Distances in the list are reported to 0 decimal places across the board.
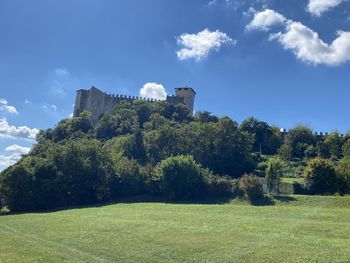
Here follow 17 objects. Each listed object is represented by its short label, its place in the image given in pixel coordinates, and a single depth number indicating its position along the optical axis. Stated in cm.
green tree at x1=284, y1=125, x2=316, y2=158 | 10944
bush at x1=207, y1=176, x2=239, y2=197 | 6172
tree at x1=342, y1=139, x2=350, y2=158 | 8815
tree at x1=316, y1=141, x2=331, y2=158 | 10148
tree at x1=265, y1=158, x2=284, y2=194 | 6025
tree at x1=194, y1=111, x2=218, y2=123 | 11534
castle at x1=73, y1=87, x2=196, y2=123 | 13712
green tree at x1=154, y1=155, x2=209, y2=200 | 6500
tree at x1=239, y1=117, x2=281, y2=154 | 11294
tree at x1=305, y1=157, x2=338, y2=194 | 5803
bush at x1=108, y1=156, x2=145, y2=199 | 6988
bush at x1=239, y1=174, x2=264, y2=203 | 5706
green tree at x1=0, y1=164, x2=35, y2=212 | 6009
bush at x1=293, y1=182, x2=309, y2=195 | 5966
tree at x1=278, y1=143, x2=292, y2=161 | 9912
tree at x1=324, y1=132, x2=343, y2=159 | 9944
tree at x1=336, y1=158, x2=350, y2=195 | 5747
